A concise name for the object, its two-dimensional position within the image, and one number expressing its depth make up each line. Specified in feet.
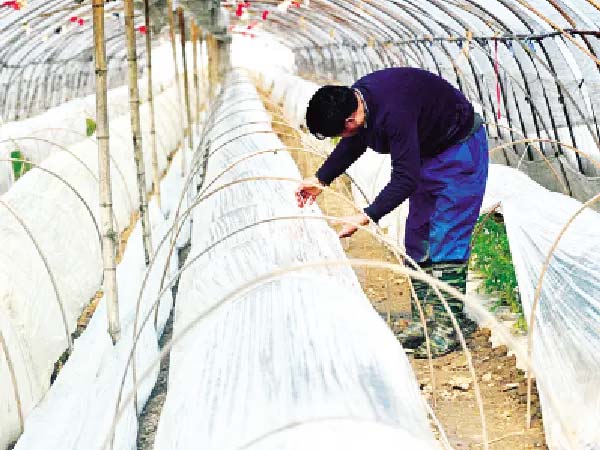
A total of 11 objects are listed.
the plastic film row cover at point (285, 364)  8.04
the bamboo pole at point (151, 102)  26.73
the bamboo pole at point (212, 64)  70.18
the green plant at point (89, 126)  49.78
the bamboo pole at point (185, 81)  43.19
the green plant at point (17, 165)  34.35
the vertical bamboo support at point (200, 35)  55.31
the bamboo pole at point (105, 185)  16.29
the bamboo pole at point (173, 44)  35.18
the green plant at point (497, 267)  21.25
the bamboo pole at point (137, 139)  22.12
